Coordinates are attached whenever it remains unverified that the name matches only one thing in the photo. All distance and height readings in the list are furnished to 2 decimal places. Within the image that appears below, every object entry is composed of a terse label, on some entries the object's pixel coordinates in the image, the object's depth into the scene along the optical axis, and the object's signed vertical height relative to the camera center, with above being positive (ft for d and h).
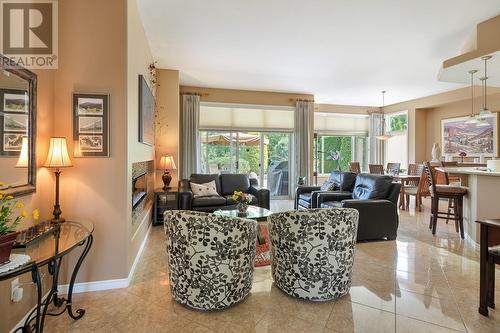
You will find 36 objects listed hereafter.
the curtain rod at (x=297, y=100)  24.79 +5.87
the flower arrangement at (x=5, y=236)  4.54 -1.21
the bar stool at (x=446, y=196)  13.66 -1.53
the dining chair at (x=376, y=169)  25.43 -0.32
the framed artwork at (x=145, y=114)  11.20 +2.31
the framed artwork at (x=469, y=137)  21.48 +2.40
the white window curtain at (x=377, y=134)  30.14 +3.44
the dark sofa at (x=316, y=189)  16.49 -1.53
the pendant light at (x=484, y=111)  14.36 +2.88
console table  4.86 -1.71
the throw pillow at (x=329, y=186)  17.35 -1.32
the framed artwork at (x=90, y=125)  8.38 +1.21
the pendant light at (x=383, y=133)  23.94 +3.51
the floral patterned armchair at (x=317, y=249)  7.54 -2.35
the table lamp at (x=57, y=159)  7.49 +0.14
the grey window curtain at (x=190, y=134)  21.74 +2.43
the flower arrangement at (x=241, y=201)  12.33 -1.63
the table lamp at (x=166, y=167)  17.26 -0.15
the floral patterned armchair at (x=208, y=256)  7.02 -2.38
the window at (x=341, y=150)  30.14 +1.69
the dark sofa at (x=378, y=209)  13.00 -2.08
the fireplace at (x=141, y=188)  10.95 -1.19
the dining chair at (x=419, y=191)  19.29 -1.79
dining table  20.70 -1.11
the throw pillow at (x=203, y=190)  17.05 -1.57
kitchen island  11.91 -1.45
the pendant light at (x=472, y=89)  13.81 +4.71
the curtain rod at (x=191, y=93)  21.95 +5.72
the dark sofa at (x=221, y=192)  16.08 -1.77
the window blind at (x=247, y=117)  23.67 +4.25
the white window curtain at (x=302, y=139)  24.66 +2.31
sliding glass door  23.84 +0.84
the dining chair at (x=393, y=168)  23.78 -0.23
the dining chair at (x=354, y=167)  25.88 -0.15
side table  16.15 -2.25
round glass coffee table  10.90 -3.22
